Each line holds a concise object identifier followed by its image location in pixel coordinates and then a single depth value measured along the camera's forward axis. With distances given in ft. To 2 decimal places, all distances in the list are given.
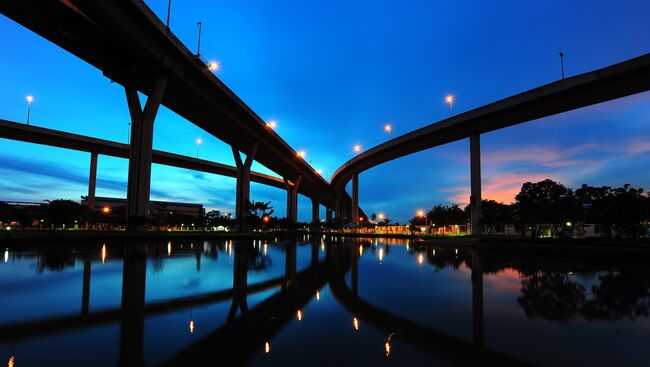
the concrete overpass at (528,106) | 90.53
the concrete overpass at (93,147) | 190.78
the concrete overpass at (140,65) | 82.69
